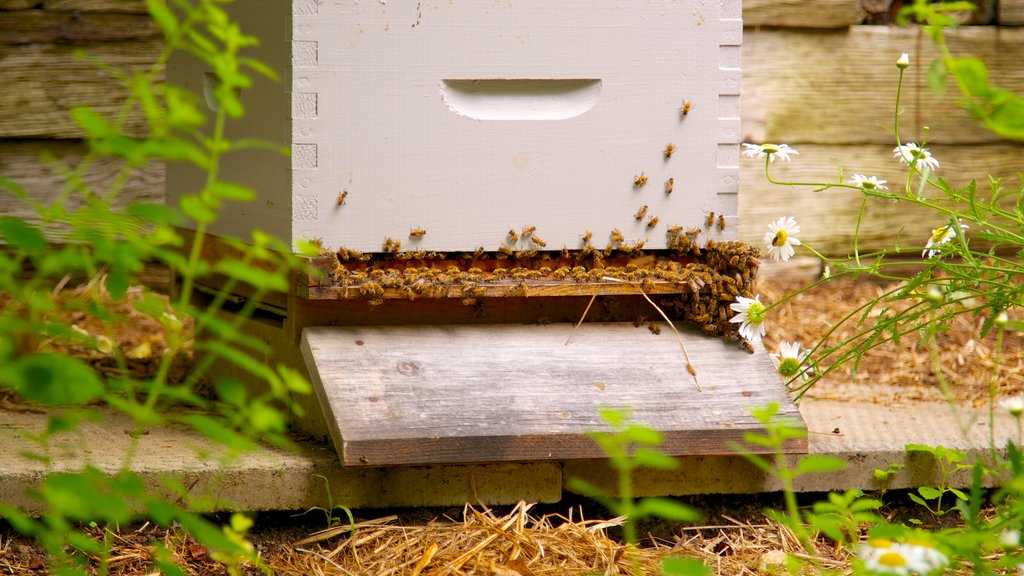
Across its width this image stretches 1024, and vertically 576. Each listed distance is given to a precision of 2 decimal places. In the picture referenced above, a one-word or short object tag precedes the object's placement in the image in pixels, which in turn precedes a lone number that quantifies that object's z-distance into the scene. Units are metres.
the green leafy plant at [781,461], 2.93
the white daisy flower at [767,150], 3.31
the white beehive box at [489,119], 3.28
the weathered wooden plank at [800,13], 3.87
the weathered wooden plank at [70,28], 3.73
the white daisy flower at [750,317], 3.32
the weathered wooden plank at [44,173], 3.75
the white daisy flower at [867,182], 3.26
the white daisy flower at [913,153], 3.23
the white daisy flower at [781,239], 3.33
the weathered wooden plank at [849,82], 3.90
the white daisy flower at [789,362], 3.31
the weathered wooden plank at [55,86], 3.74
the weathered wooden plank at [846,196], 3.92
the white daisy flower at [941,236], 3.27
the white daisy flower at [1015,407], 2.95
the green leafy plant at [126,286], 2.71
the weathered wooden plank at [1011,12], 3.94
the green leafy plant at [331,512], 3.23
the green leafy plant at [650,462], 2.89
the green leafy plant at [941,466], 3.28
